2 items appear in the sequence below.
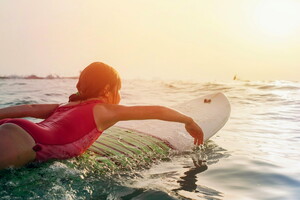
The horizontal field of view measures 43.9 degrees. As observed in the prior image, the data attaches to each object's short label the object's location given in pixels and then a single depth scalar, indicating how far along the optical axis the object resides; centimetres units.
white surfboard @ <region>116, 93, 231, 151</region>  493
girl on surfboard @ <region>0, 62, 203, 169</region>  297
